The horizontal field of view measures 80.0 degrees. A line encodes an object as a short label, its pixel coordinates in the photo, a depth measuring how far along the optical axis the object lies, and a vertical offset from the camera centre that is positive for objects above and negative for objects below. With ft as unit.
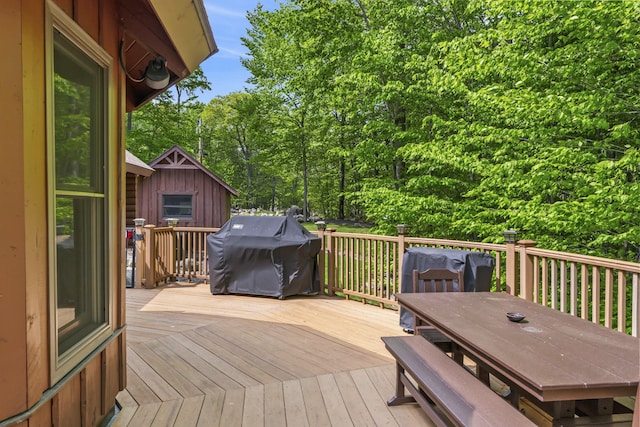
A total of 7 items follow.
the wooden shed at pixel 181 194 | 35.27 +1.55
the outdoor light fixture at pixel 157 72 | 8.70 +3.17
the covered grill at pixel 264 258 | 17.79 -2.26
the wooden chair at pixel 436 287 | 9.11 -2.37
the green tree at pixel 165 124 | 48.83 +11.71
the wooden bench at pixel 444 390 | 5.34 -2.92
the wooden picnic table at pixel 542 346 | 4.97 -2.23
